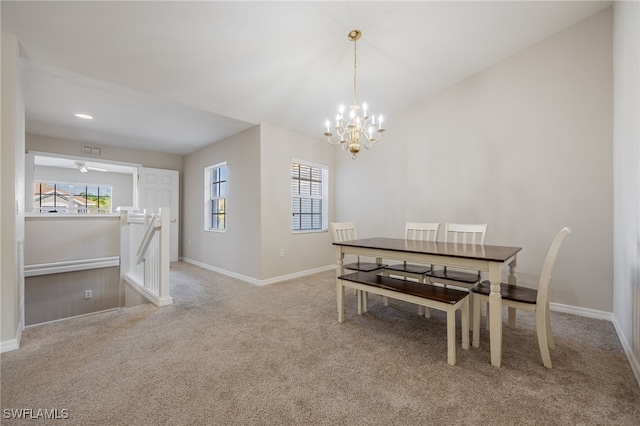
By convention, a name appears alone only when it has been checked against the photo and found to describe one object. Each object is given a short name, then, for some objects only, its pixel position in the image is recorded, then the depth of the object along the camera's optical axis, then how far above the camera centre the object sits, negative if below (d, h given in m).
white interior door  5.30 +0.42
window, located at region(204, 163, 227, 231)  5.06 +0.31
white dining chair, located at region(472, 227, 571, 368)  1.76 -0.63
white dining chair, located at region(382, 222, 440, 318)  2.76 -0.33
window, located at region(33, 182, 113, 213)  7.57 +0.45
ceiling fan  4.94 +0.98
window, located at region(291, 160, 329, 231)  4.63 +0.29
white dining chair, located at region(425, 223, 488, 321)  2.34 -0.62
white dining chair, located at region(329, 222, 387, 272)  2.93 -0.31
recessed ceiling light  3.58 +1.33
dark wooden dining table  1.82 -0.36
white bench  1.83 -0.65
